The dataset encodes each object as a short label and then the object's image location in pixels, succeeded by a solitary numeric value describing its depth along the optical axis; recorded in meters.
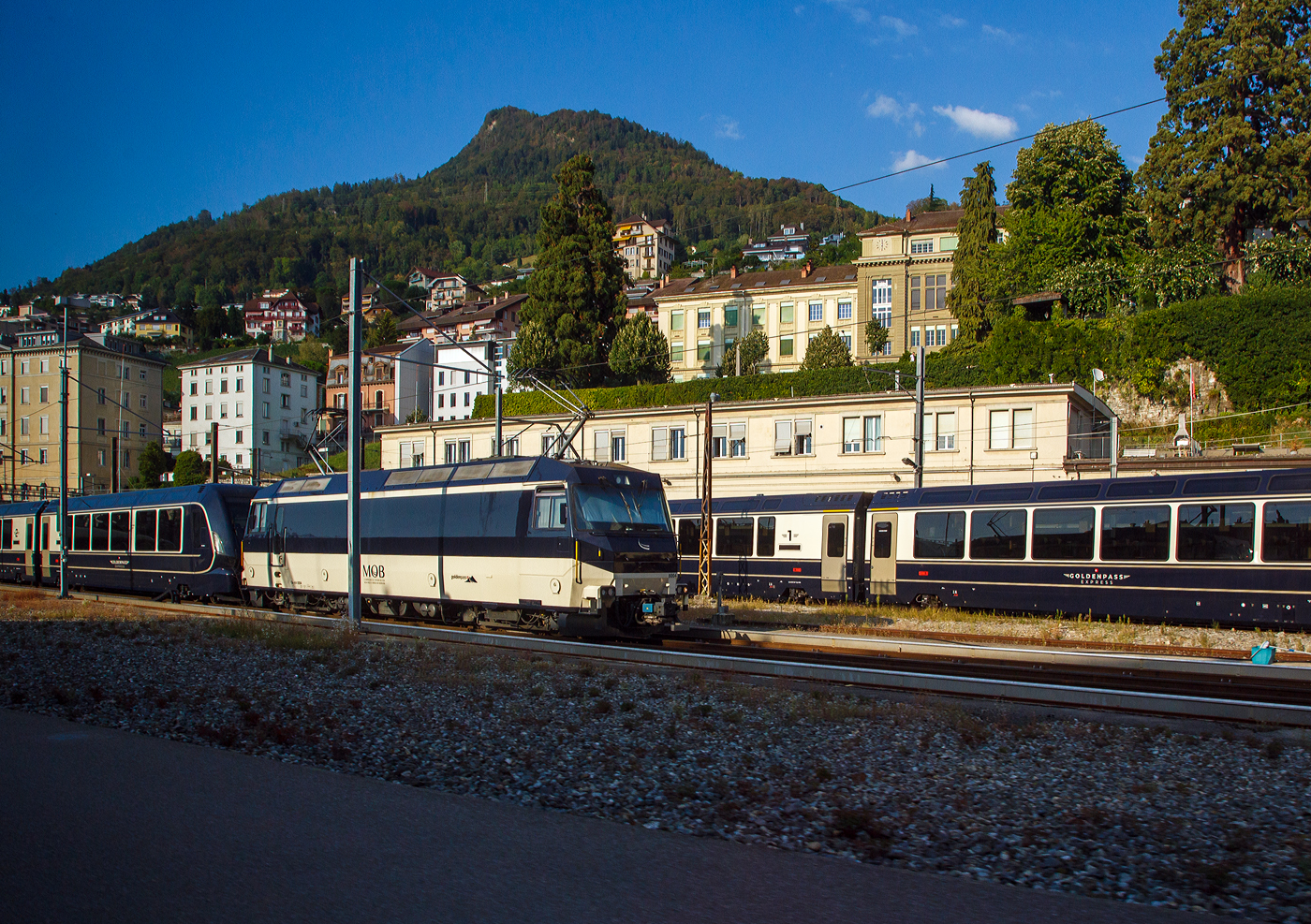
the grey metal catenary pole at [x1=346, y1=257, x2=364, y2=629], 19.16
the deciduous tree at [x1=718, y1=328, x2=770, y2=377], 72.62
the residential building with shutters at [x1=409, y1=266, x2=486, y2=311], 192.12
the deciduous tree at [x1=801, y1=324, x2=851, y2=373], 62.31
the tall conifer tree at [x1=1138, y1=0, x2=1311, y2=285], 44.62
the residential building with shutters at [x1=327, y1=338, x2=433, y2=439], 96.69
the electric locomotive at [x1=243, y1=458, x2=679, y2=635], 17.66
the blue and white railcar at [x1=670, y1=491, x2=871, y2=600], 26.97
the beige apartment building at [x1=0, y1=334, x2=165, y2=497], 83.06
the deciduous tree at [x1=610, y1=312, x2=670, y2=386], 56.22
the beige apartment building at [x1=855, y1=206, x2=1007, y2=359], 75.38
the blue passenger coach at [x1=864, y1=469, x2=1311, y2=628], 19.25
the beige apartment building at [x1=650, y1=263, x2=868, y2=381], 80.75
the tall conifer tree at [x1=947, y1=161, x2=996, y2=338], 57.47
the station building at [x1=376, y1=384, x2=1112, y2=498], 41.00
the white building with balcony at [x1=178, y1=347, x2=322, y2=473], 99.50
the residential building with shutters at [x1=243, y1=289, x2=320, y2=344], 182.62
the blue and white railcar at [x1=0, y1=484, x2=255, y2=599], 26.88
